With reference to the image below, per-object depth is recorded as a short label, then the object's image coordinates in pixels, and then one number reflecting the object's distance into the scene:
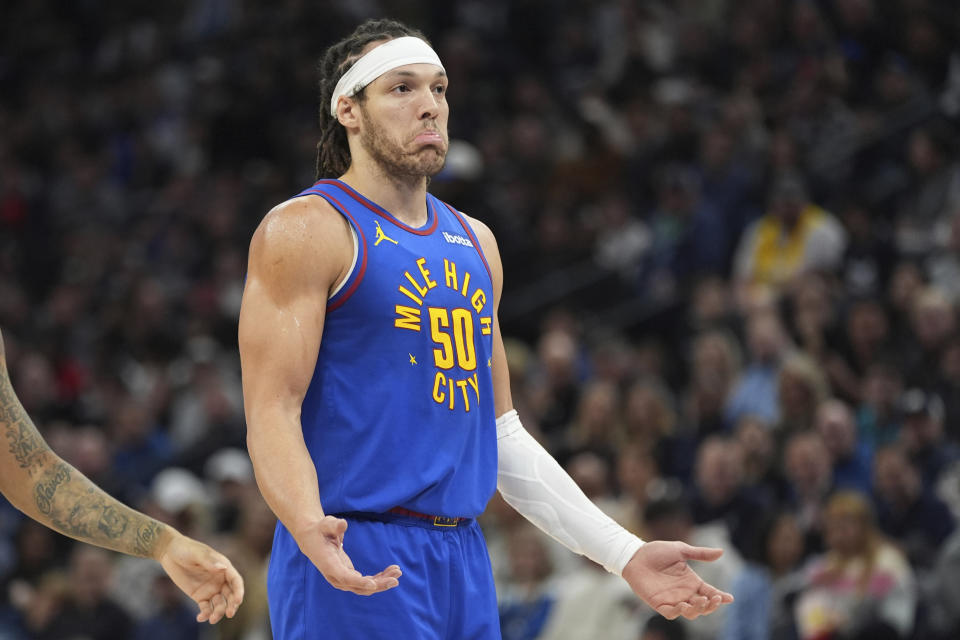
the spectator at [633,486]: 17.44
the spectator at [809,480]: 16.52
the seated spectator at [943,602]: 14.41
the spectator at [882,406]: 17.48
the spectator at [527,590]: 16.83
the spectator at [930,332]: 17.56
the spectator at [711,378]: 19.09
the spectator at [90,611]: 19.23
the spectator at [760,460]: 17.20
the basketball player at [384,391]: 7.85
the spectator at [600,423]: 19.39
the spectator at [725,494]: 16.67
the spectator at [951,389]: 16.87
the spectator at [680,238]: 23.53
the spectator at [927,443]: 16.41
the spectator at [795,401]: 17.69
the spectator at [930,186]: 21.23
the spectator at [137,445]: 23.34
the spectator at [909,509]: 15.87
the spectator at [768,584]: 15.79
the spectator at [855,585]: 14.71
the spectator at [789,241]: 21.56
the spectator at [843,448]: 17.12
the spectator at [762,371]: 19.27
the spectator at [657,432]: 19.00
